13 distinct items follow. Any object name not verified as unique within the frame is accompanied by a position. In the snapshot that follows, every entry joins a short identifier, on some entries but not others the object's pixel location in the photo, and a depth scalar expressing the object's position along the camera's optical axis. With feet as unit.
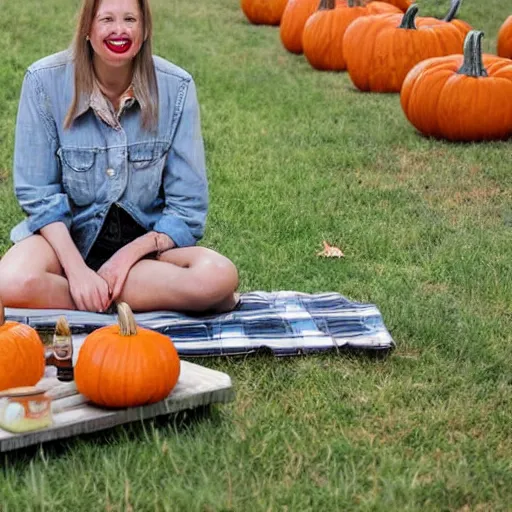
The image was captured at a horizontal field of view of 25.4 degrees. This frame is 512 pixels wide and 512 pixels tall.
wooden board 9.48
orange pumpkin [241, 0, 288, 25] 42.34
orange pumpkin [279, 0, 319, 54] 35.94
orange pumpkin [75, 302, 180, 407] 10.02
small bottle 10.66
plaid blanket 12.42
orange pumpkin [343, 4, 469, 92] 29.09
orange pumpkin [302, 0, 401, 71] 32.78
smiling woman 12.94
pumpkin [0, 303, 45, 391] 10.27
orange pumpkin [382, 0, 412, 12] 39.83
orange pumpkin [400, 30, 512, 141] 23.32
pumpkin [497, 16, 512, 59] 31.63
